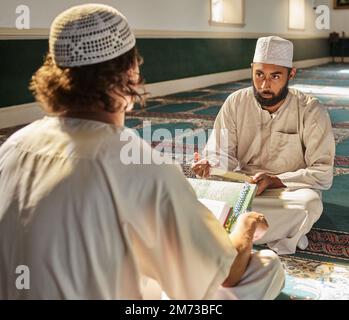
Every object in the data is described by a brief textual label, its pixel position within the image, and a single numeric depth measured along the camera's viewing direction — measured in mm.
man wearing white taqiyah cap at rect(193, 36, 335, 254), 2492
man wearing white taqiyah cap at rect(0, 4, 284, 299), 1019
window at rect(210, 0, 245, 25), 11172
